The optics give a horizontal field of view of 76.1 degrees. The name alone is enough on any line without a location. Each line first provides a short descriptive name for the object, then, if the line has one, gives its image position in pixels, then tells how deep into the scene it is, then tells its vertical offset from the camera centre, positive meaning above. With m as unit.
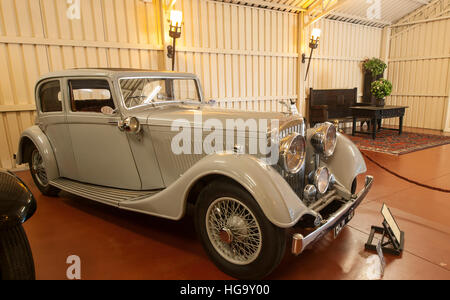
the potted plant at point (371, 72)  8.50 +0.48
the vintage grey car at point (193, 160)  1.73 -0.53
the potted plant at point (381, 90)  6.85 -0.04
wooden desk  6.58 -0.57
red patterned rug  5.63 -1.17
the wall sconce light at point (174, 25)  5.10 +1.22
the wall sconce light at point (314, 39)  7.21 +1.27
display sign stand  2.14 -1.14
